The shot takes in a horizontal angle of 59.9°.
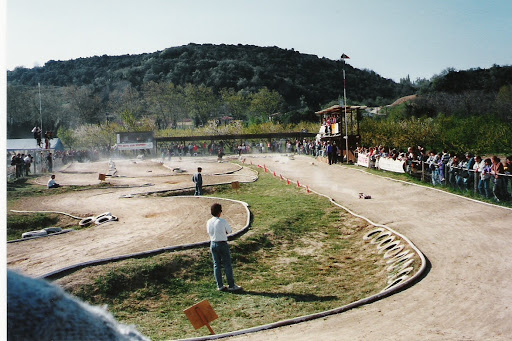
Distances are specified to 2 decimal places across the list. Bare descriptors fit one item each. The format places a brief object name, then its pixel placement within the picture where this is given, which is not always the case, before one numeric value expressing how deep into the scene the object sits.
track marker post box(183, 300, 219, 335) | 6.15
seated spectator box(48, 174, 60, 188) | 26.77
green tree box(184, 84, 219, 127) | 99.25
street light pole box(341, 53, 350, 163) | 29.95
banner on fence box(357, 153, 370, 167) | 29.27
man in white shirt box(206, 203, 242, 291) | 9.70
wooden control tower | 34.92
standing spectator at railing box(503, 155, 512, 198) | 14.66
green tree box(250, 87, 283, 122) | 100.88
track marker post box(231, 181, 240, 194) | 21.08
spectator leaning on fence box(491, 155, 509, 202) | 15.06
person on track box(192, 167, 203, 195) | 21.70
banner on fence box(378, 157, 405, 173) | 24.03
